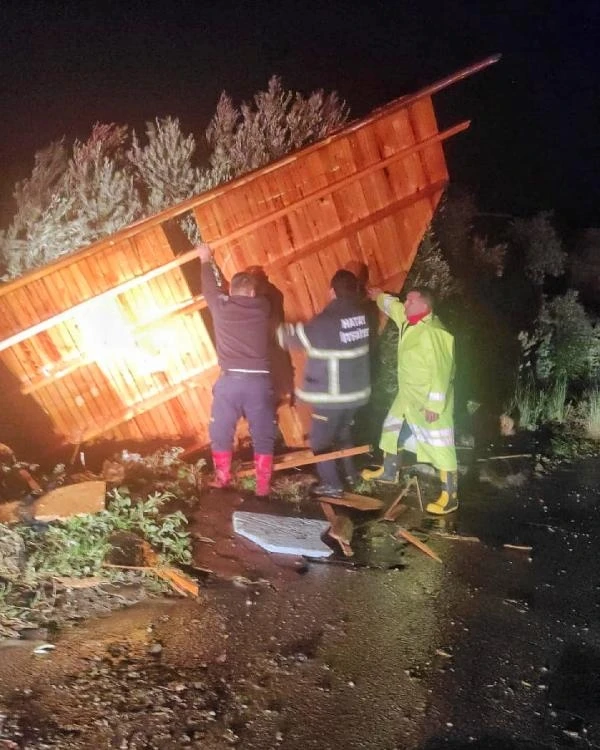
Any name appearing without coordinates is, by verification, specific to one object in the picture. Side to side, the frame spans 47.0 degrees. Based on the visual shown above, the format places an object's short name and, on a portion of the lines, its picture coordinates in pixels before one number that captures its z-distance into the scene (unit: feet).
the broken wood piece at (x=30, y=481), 17.83
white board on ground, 16.85
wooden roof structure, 18.88
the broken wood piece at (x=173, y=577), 15.08
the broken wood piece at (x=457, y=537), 17.74
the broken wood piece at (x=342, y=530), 17.08
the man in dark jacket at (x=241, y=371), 18.29
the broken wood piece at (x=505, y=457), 22.49
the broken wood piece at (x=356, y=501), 19.25
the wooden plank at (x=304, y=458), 20.01
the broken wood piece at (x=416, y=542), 16.98
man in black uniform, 18.86
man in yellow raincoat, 18.54
